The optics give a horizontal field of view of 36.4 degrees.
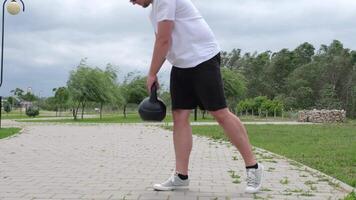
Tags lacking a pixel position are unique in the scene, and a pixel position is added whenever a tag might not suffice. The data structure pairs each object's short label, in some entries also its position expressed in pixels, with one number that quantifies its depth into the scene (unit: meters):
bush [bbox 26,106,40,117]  46.41
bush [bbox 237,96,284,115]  43.78
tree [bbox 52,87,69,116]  51.87
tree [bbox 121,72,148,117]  45.97
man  4.49
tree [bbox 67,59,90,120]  37.97
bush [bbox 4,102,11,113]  63.88
